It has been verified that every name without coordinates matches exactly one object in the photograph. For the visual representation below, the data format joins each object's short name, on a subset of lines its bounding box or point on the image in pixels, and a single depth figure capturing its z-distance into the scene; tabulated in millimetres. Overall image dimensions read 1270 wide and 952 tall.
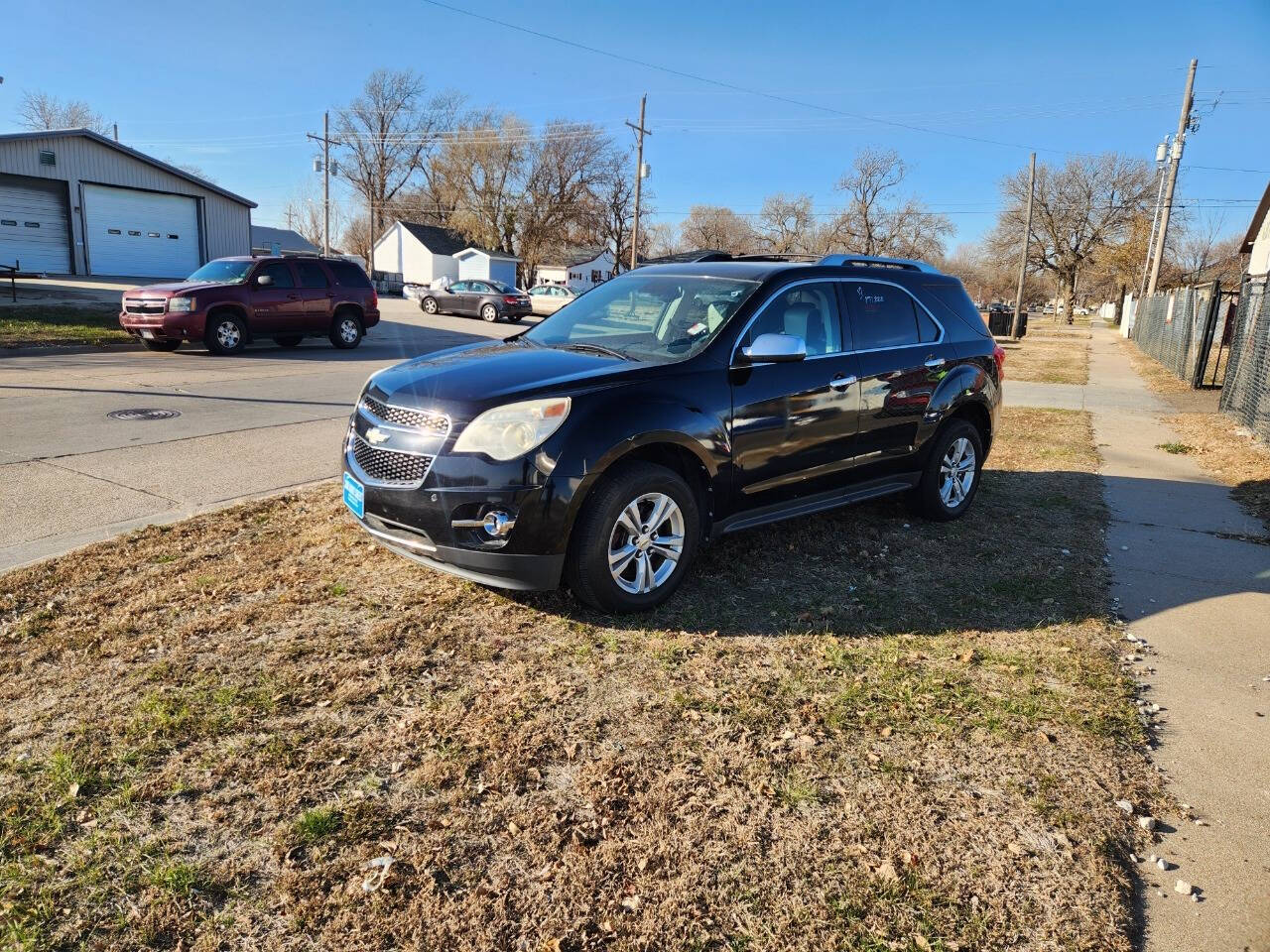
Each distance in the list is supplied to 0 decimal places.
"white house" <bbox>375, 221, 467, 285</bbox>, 71312
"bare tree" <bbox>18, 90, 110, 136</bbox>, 74725
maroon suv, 15438
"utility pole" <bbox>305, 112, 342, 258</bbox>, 50281
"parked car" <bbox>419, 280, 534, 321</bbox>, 33844
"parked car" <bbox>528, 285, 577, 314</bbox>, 40812
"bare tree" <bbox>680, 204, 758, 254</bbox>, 93875
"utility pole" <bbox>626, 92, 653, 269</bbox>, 43000
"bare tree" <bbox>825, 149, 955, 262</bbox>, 70188
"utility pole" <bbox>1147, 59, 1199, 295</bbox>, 30109
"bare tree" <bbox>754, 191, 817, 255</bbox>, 76181
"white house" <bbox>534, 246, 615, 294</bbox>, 80125
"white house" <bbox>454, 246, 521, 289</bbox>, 68750
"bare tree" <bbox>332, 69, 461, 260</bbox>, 76750
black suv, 3855
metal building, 31703
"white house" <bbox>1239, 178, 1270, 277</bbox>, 24094
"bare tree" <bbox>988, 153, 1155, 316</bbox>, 65375
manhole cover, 9109
